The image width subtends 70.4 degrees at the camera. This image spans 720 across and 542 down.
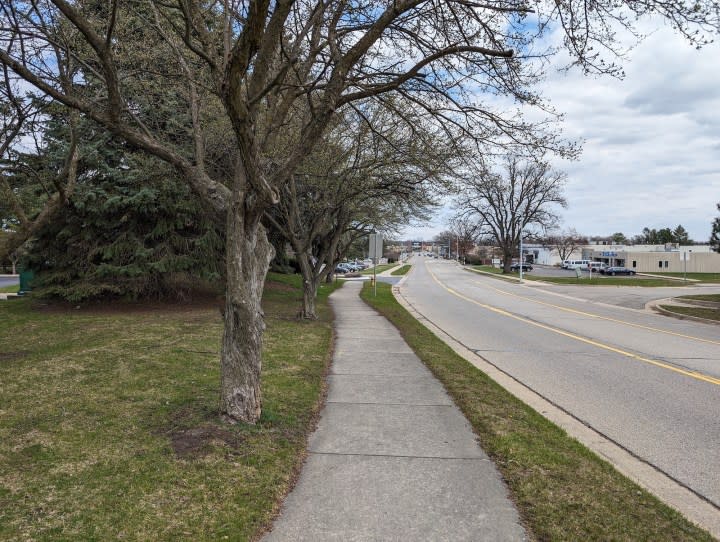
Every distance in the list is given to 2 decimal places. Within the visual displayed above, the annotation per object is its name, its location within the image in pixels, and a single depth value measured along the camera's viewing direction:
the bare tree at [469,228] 61.66
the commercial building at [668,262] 67.31
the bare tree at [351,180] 12.29
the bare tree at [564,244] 107.69
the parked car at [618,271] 61.28
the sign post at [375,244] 22.03
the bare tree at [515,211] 59.44
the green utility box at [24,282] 20.21
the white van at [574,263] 81.57
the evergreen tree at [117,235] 15.09
